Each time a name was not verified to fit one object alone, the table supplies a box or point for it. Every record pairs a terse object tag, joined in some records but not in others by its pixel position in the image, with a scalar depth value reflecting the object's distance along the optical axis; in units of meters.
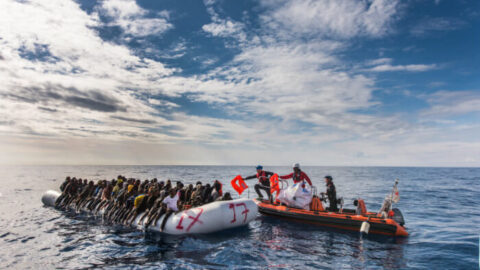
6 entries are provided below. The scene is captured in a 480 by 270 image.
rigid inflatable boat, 11.08
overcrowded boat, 11.27
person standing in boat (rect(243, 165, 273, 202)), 15.88
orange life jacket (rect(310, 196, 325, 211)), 13.68
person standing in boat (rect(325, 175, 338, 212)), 13.27
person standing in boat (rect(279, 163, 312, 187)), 13.69
